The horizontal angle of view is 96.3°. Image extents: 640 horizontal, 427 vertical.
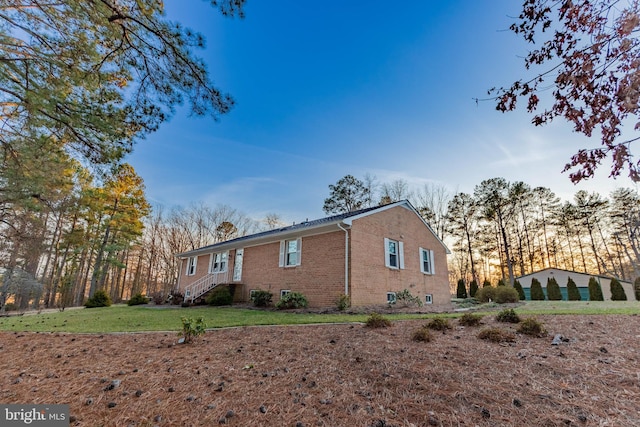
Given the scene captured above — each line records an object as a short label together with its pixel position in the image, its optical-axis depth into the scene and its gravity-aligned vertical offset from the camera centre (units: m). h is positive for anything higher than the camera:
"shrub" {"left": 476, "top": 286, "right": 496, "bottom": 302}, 15.15 +0.03
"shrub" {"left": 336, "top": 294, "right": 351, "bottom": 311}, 10.45 -0.35
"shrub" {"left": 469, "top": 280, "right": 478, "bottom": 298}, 24.37 +0.54
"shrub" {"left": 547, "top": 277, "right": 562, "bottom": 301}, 21.05 +0.36
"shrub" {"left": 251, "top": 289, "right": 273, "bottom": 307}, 12.91 -0.32
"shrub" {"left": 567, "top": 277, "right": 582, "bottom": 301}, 20.73 +0.37
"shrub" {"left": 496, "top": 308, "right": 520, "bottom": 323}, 5.76 -0.44
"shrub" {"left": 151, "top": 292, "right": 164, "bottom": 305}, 17.59 -0.68
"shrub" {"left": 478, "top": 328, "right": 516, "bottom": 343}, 4.50 -0.63
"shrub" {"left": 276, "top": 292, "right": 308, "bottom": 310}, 11.62 -0.43
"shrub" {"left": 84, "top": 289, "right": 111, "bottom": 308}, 17.08 -0.73
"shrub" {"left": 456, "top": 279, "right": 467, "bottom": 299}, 24.38 +0.35
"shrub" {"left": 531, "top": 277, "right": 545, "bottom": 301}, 21.59 +0.34
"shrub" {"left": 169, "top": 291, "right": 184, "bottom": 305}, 15.95 -0.53
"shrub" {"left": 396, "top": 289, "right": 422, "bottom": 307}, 12.36 -0.24
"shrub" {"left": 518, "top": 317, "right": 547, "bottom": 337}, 4.64 -0.52
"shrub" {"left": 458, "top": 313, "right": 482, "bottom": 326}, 5.65 -0.49
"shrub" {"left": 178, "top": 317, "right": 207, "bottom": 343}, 4.93 -0.66
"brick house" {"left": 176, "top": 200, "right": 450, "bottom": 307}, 11.58 +1.44
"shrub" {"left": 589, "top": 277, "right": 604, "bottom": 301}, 19.35 +0.44
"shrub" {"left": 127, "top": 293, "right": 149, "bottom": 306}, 18.44 -0.73
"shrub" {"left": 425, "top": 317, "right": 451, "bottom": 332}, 5.43 -0.57
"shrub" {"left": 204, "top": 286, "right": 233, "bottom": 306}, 14.34 -0.39
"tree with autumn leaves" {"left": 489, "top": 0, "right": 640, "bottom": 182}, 2.31 +2.05
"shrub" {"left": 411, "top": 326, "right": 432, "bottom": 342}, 4.60 -0.66
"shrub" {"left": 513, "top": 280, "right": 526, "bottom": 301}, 22.03 +0.56
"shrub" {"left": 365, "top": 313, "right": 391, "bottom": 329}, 5.92 -0.60
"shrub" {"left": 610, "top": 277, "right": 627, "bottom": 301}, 18.59 +0.36
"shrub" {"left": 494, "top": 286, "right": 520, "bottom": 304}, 13.79 +0.00
